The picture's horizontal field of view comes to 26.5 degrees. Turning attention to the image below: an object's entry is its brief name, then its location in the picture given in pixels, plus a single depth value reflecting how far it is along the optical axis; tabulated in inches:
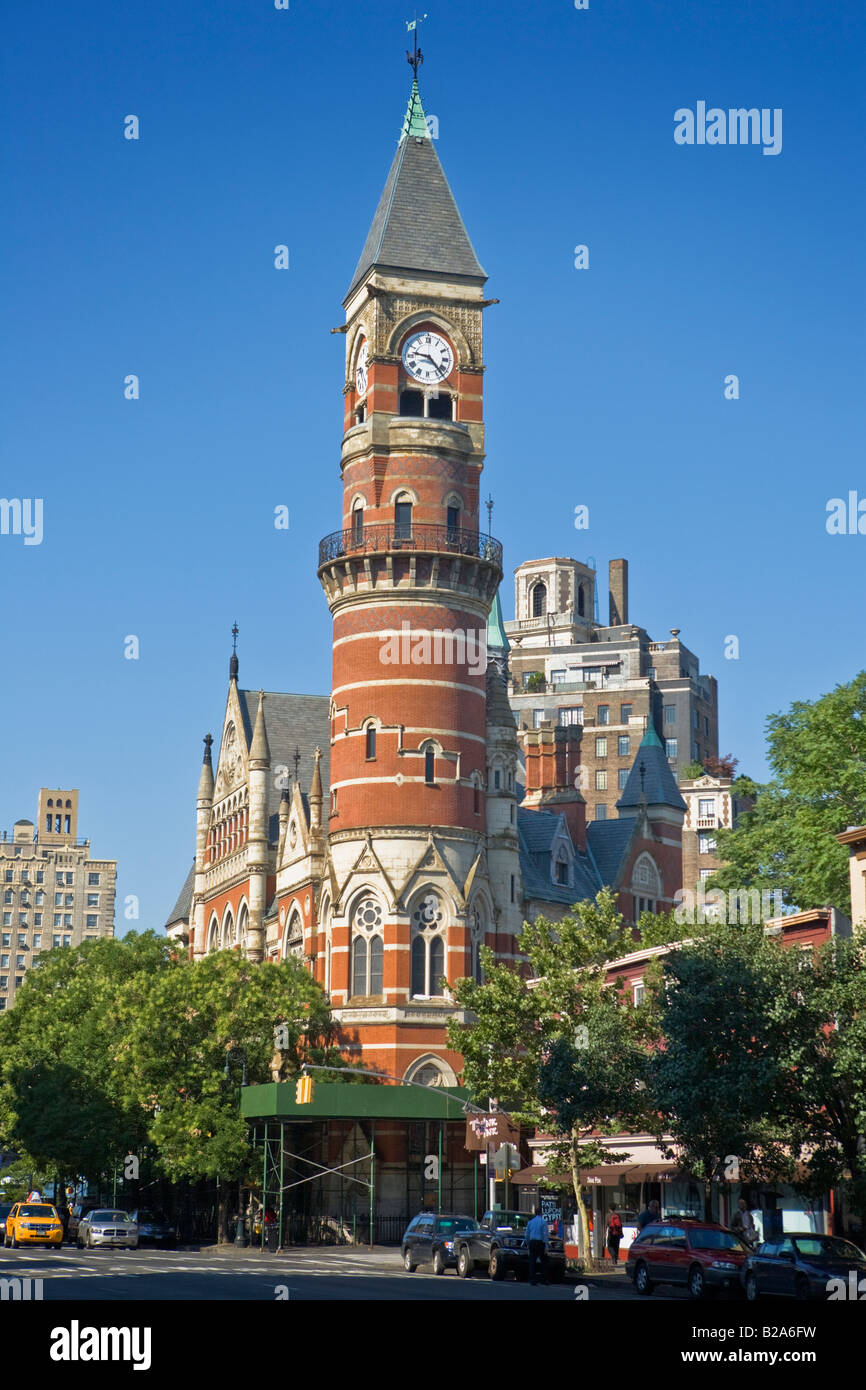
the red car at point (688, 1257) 1434.5
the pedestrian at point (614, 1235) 2053.4
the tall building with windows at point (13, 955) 7628.0
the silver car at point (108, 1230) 2324.1
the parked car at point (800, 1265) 1293.1
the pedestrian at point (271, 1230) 2524.6
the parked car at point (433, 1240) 1785.2
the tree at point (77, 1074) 2790.4
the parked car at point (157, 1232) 2701.8
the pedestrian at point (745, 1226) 1737.2
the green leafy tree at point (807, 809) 2317.9
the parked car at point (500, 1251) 1700.3
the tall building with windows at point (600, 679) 5974.4
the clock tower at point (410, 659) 2694.4
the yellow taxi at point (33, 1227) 2300.7
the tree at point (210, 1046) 2536.9
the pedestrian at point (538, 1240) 1656.0
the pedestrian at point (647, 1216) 1890.7
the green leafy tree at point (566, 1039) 1927.9
